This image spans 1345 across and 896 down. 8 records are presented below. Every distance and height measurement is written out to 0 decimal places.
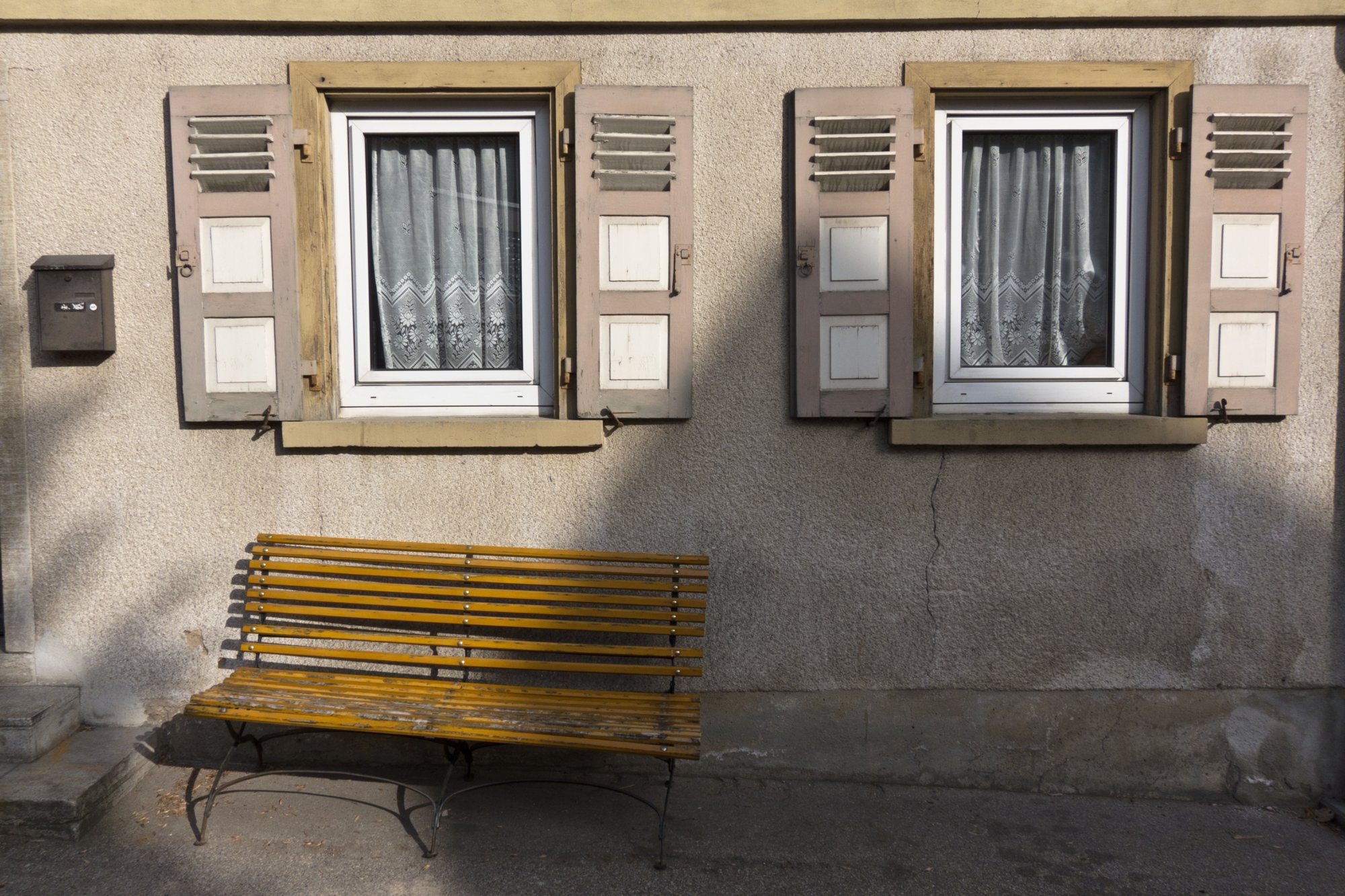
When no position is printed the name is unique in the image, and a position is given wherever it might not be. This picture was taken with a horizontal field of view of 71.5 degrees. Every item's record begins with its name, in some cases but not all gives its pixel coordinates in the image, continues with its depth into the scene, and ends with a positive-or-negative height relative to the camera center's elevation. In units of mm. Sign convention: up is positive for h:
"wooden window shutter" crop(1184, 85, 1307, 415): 3744 +603
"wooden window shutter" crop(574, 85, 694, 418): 3746 +599
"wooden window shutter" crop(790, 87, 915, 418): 3750 +592
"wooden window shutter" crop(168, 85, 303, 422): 3766 +608
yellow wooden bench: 3443 -957
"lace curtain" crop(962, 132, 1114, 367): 4020 +645
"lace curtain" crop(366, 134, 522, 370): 4023 +641
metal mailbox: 3764 +392
